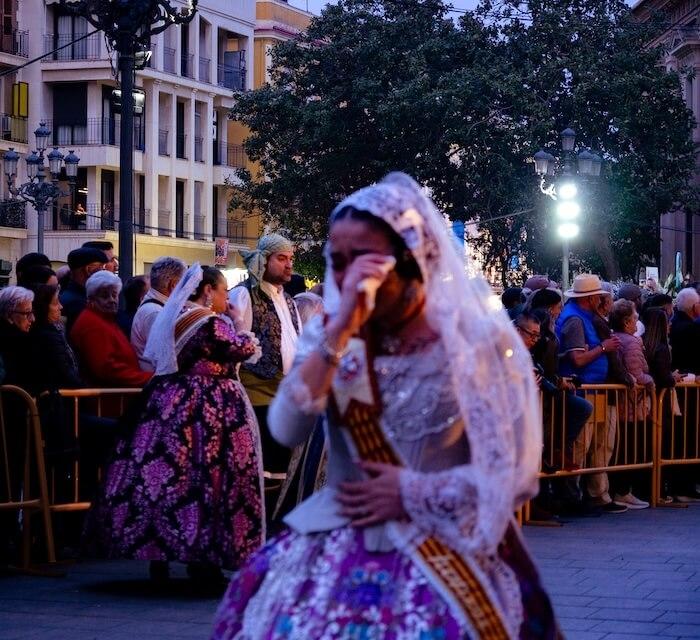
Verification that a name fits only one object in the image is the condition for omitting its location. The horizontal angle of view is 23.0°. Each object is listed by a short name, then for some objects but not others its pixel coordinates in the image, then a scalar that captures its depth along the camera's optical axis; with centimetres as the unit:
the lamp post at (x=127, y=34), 1511
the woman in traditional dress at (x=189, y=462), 902
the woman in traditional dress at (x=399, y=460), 384
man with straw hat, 1404
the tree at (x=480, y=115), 4484
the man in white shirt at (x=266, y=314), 1105
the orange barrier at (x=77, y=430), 1048
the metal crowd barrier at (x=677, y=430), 1486
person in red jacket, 1080
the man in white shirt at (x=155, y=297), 1068
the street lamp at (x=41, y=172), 3650
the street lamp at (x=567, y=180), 3022
